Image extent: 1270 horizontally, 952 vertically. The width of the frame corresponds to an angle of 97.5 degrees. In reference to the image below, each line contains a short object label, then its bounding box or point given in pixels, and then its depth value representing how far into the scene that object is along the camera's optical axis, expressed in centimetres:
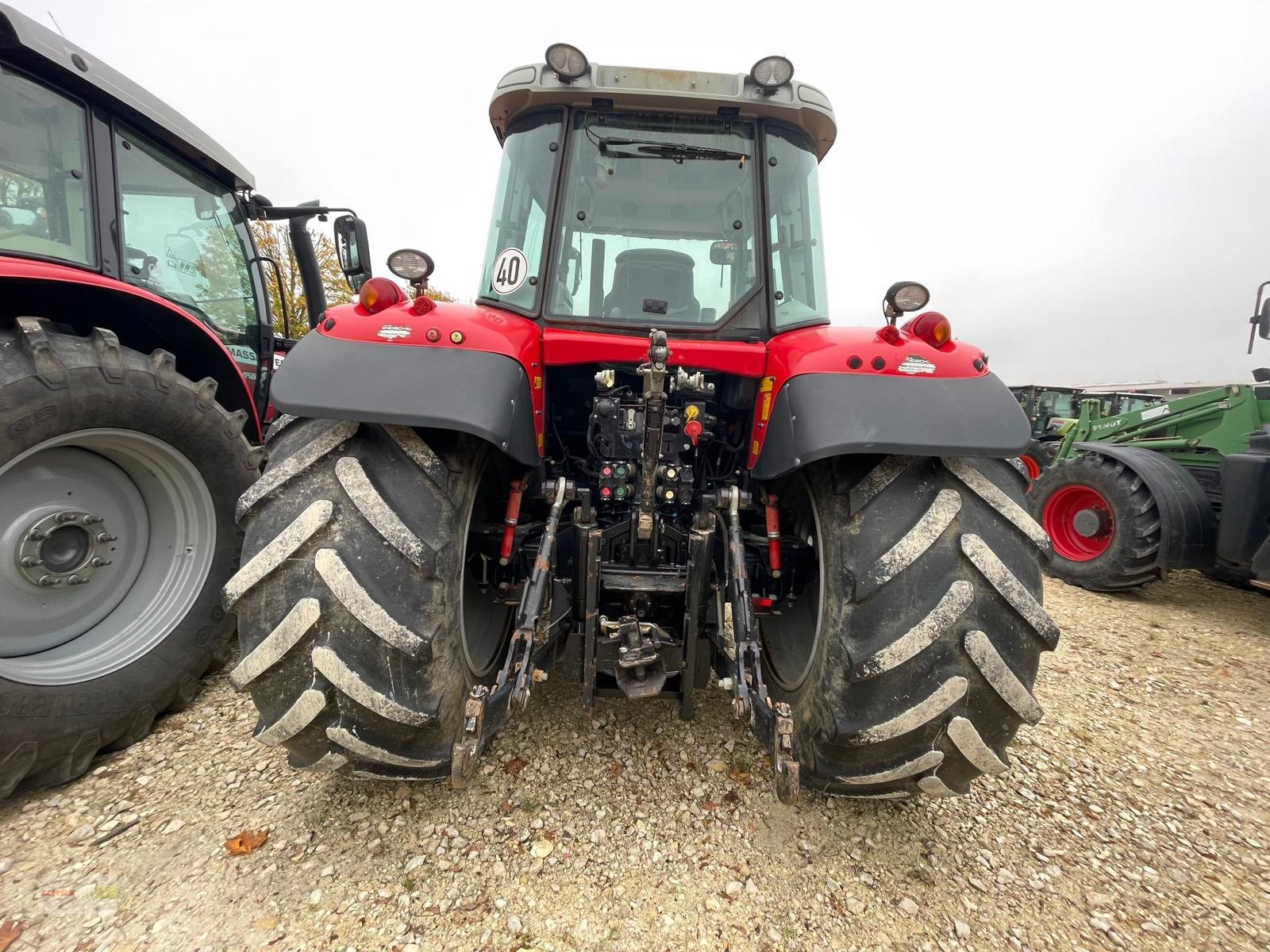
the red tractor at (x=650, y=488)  147
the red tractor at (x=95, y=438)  189
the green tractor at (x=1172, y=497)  381
